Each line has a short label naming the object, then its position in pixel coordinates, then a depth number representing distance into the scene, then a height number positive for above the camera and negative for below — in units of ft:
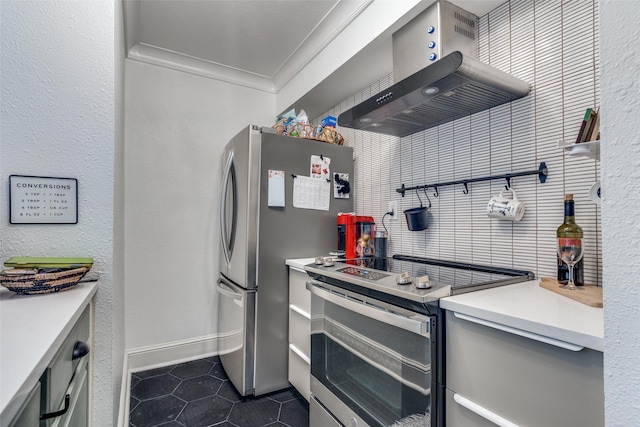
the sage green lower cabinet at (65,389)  1.70 -1.16
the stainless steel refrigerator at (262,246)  6.31 -0.61
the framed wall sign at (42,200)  3.38 +0.20
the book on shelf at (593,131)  3.24 +0.90
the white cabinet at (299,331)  5.84 -2.24
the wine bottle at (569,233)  3.57 -0.18
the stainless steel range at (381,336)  3.31 -1.53
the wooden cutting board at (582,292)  2.92 -0.78
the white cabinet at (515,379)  2.29 -1.35
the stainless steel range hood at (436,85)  3.93 +1.77
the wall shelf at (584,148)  3.20 +0.73
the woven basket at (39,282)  2.86 -0.61
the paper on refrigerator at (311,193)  6.84 +0.55
